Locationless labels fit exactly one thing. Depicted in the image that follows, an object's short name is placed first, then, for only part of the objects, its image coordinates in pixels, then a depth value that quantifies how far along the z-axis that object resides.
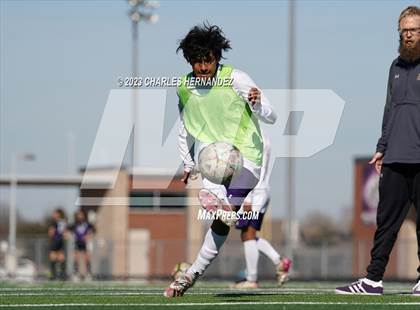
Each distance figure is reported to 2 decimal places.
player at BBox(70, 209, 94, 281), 29.34
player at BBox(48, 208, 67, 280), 29.50
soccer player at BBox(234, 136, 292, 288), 13.69
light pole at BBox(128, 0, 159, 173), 46.41
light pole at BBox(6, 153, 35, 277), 43.97
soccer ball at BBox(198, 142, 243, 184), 9.22
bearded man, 9.22
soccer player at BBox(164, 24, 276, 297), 9.12
